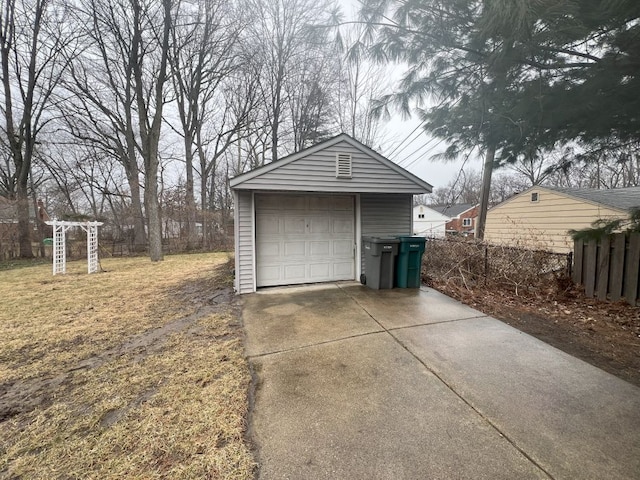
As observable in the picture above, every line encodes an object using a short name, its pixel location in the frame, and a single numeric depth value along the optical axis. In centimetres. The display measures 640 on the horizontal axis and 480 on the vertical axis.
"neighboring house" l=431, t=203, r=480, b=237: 3289
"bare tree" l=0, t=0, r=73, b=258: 995
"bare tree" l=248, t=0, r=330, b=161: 1134
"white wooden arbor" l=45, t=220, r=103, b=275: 775
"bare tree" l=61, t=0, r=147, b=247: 936
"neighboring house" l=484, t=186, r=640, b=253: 940
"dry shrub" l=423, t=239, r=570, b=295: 499
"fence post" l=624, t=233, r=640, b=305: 376
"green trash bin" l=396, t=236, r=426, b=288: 539
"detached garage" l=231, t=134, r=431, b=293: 514
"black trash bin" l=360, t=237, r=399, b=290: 528
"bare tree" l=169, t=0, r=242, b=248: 1031
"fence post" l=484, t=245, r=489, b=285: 553
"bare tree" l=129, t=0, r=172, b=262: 923
